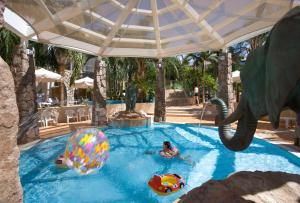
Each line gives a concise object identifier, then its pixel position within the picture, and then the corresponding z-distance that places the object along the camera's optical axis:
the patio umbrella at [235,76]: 20.18
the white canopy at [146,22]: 10.41
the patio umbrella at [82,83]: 25.05
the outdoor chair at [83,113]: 19.25
